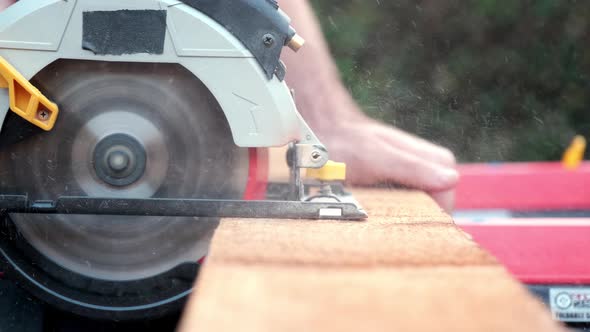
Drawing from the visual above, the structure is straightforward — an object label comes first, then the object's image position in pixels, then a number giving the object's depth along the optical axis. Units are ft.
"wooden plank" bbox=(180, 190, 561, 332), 2.85
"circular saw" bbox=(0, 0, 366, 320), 3.71
